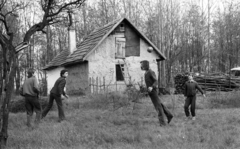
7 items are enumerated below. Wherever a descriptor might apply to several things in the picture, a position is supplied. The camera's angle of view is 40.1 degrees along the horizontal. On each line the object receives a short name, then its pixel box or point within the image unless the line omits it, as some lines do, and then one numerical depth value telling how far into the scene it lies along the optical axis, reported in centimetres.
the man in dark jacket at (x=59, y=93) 1040
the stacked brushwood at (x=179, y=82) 2262
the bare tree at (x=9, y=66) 700
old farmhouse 2188
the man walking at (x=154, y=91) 927
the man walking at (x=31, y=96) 945
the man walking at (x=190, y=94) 1084
